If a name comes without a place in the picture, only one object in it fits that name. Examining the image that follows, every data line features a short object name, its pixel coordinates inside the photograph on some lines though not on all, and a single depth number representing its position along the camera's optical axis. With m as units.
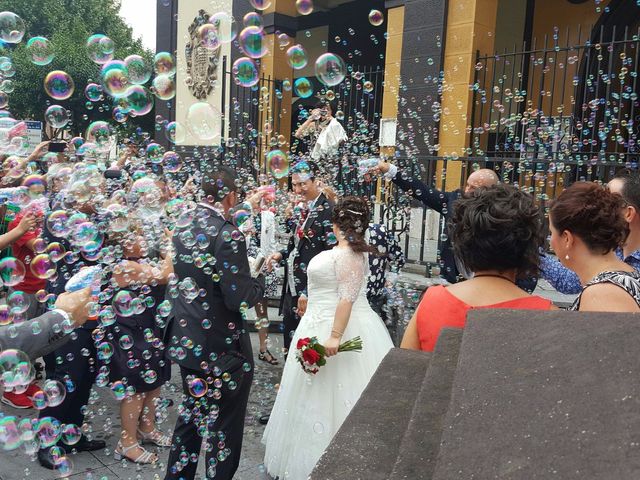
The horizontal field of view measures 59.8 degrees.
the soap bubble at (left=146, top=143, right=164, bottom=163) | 6.15
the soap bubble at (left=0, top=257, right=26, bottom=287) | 3.85
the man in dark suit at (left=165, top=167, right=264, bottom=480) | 3.13
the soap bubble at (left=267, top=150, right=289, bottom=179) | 5.80
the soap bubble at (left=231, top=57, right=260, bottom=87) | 5.98
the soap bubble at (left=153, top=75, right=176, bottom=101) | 5.58
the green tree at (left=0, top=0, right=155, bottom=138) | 26.04
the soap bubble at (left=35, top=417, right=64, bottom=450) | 3.30
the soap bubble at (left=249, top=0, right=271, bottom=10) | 5.97
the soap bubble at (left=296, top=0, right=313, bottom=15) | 6.55
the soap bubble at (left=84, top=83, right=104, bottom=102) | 5.25
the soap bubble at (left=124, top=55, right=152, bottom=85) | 5.25
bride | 3.53
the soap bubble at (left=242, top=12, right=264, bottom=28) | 5.94
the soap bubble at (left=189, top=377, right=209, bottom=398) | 3.15
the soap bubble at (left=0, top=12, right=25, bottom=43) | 5.09
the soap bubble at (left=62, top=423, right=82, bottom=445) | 3.53
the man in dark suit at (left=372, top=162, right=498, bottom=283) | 4.44
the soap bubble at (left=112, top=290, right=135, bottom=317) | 3.62
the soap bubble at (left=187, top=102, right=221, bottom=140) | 5.45
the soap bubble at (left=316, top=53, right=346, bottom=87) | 5.90
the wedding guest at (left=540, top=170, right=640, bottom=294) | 2.87
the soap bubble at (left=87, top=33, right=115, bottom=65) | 5.26
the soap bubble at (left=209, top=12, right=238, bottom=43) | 5.88
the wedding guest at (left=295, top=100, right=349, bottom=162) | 8.73
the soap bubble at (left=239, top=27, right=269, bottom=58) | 5.73
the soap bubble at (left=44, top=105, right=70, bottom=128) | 5.47
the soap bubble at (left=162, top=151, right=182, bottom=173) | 6.44
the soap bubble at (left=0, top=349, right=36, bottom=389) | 2.35
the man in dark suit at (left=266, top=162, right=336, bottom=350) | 4.70
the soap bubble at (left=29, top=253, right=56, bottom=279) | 3.89
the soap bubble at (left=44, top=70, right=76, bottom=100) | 5.18
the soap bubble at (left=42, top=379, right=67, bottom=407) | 3.26
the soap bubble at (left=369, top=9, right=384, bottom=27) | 6.64
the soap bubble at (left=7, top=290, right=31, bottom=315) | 3.49
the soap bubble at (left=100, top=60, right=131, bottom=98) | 5.22
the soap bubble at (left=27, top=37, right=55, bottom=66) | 5.20
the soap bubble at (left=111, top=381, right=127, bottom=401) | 3.74
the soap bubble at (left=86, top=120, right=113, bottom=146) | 5.50
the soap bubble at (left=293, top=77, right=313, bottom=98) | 6.22
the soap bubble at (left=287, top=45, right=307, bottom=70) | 6.09
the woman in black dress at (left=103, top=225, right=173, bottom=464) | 3.69
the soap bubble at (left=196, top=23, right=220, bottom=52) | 5.64
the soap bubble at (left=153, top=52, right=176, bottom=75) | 5.58
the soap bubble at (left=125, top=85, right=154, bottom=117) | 5.15
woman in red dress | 2.02
